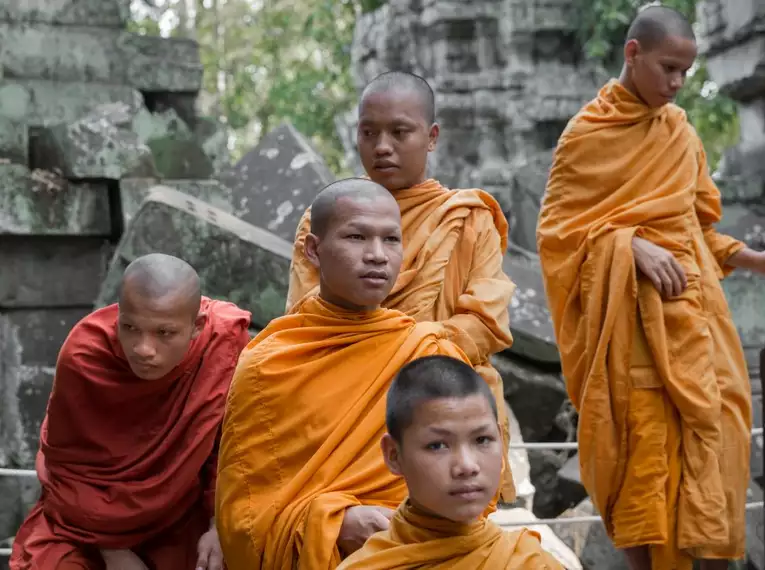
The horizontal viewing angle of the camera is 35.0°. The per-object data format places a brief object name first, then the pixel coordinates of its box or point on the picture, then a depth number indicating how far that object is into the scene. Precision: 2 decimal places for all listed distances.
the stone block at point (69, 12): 5.65
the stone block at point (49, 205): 5.20
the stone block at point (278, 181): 5.92
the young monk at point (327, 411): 2.74
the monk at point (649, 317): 4.01
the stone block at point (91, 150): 5.26
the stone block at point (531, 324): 5.73
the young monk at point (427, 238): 3.36
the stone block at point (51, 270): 5.33
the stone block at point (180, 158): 5.62
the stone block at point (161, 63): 5.84
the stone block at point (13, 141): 5.27
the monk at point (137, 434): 3.23
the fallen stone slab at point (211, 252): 4.96
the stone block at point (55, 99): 5.57
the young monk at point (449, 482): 2.23
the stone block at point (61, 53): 5.66
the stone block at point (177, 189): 5.45
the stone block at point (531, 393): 5.74
